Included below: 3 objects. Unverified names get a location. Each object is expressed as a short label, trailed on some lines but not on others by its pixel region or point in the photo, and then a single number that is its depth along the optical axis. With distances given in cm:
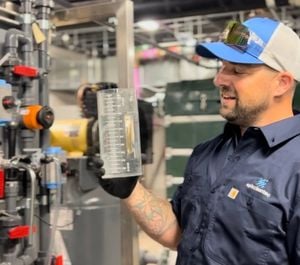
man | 117
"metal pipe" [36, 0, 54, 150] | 169
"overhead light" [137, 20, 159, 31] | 322
